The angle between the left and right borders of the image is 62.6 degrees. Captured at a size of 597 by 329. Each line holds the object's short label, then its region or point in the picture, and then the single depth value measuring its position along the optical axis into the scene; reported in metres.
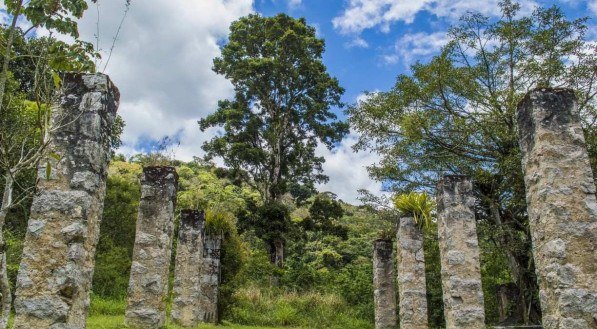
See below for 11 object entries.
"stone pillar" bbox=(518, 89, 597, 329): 4.54
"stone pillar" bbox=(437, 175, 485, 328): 8.20
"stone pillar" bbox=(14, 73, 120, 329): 4.39
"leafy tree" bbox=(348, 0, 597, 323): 11.30
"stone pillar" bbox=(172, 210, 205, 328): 10.62
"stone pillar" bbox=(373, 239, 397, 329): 12.36
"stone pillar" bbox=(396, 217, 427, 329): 10.83
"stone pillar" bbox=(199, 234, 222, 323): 12.57
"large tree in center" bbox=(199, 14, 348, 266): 23.08
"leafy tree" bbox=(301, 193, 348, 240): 21.97
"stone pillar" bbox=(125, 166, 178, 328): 7.77
